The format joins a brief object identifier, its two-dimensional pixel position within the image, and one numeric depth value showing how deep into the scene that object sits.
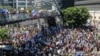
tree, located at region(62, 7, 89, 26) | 52.38
